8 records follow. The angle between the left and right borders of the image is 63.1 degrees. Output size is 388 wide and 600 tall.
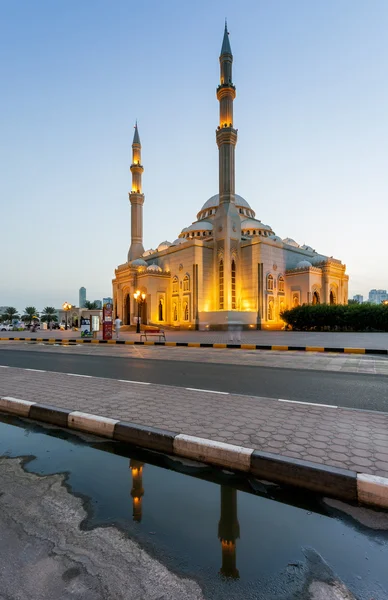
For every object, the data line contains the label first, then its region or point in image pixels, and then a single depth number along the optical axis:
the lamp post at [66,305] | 39.38
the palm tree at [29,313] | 86.22
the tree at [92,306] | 88.30
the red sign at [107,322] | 21.27
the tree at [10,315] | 86.49
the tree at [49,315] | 89.38
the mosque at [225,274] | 35.44
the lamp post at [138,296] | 25.64
